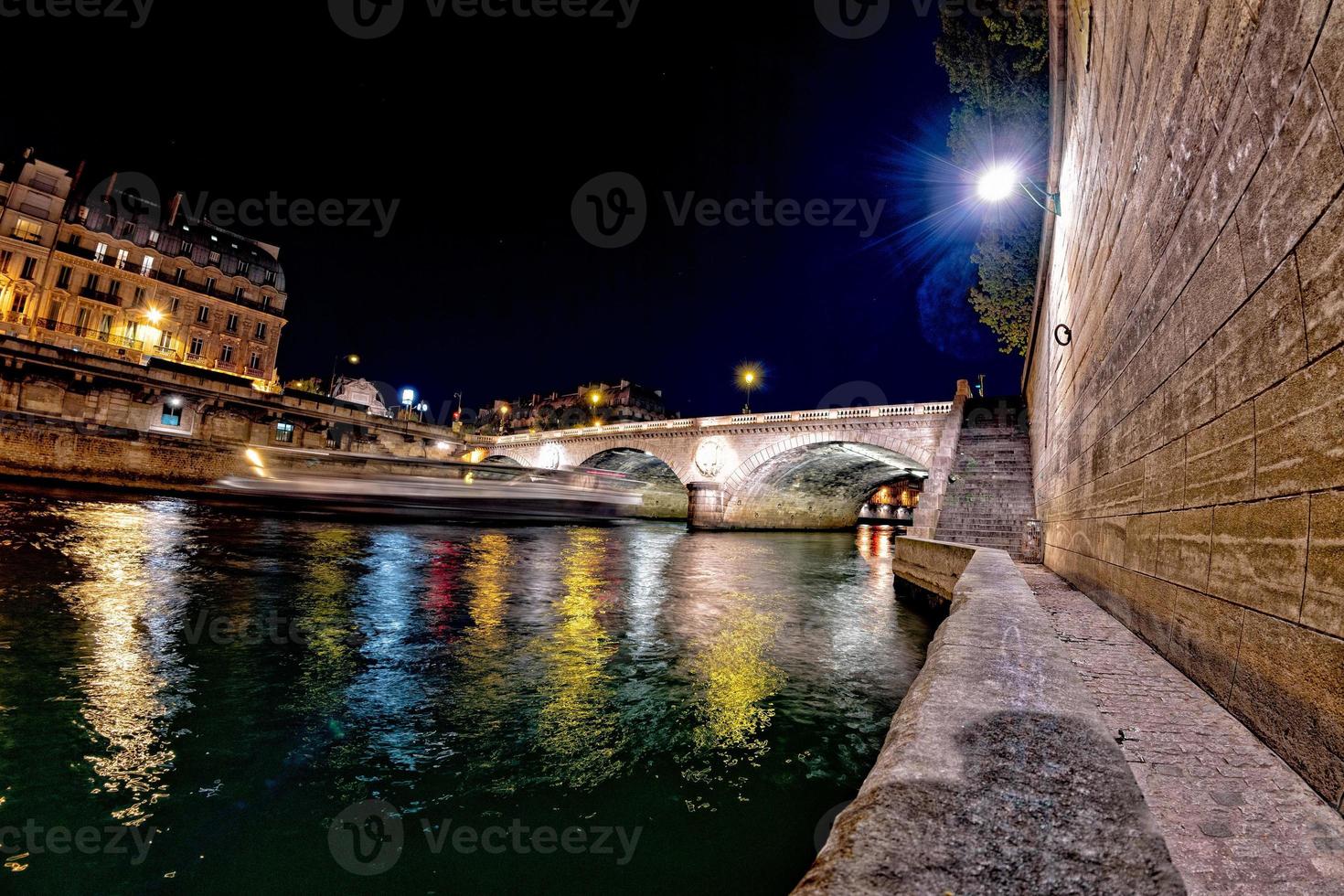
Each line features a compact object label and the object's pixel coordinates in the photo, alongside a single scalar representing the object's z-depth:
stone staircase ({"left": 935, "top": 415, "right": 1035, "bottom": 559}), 16.12
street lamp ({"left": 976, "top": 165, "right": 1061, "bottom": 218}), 9.69
